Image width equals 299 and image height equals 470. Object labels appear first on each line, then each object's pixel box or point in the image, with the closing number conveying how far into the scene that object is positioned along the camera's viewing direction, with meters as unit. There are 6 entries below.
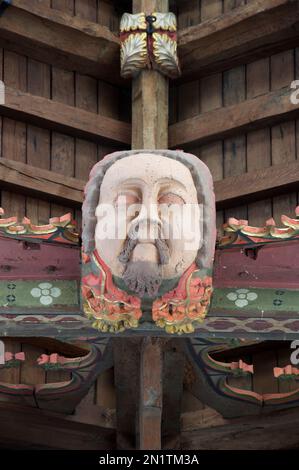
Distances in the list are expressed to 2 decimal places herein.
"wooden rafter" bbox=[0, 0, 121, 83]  7.91
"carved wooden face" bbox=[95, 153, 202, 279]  5.96
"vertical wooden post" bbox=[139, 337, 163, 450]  6.62
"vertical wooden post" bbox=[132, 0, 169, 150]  7.71
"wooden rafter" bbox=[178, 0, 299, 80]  7.84
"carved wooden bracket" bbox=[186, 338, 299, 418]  6.77
